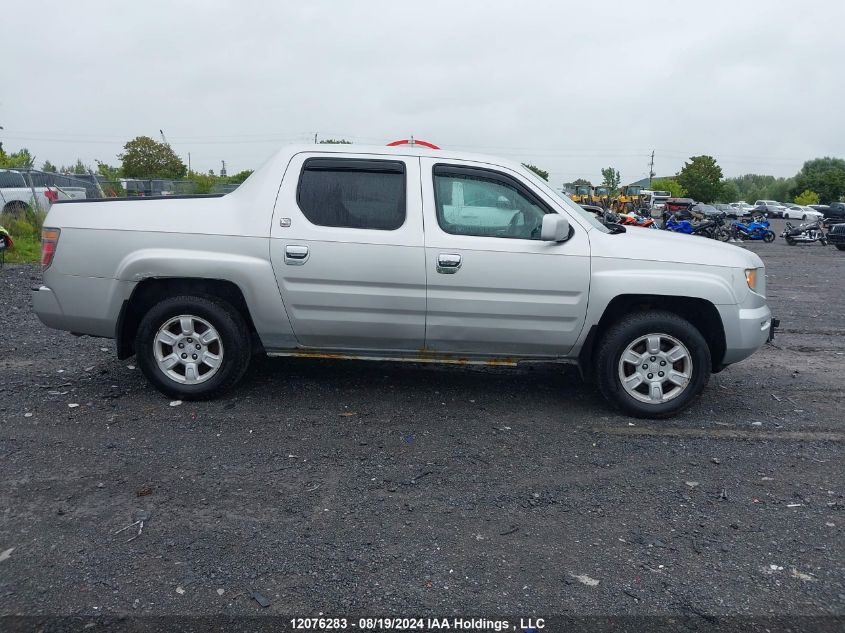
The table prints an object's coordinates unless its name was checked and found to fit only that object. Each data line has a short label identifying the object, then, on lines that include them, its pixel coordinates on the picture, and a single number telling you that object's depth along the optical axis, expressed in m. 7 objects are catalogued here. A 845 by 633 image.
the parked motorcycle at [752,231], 25.67
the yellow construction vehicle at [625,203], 31.86
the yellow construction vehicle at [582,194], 35.72
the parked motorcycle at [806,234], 24.75
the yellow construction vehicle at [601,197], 33.84
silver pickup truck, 4.98
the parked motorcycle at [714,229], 23.80
